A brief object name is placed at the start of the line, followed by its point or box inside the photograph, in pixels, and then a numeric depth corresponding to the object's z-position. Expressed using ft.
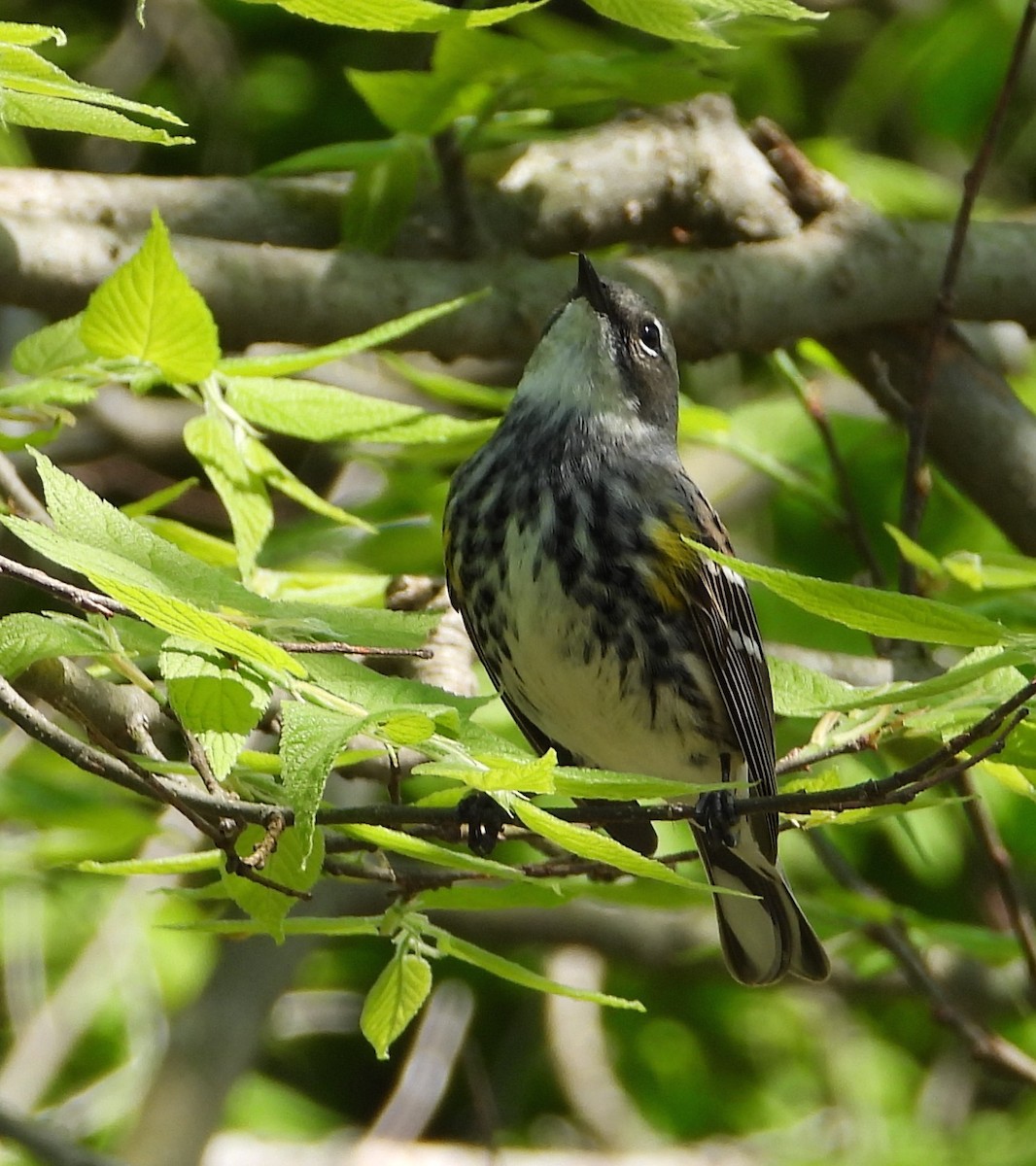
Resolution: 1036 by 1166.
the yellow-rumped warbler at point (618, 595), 22.29
